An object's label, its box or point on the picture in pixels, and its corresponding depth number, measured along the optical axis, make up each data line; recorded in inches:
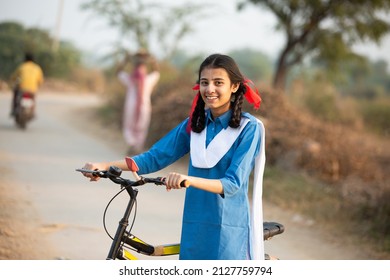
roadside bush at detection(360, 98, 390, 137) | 741.3
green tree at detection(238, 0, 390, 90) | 714.2
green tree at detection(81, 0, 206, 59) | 733.3
